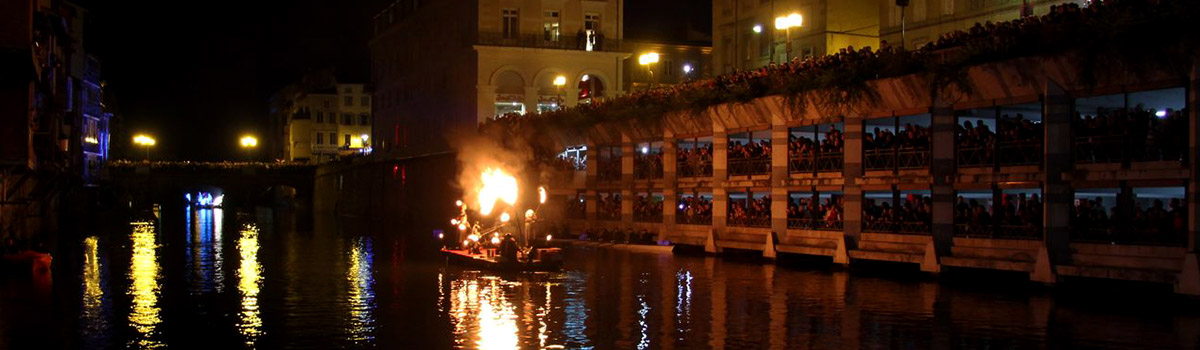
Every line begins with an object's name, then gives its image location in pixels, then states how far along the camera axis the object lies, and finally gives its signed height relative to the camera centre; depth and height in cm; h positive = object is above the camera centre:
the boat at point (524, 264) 4006 -263
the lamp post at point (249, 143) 19142 +727
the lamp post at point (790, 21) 4753 +710
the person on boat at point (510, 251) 4009 -219
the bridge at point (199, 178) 13625 +97
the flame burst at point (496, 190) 4419 -6
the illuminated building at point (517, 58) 8088 +950
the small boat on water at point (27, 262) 3678 -255
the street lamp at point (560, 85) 7969 +743
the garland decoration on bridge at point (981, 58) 2950 +426
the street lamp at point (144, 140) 15000 +597
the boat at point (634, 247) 5266 -274
